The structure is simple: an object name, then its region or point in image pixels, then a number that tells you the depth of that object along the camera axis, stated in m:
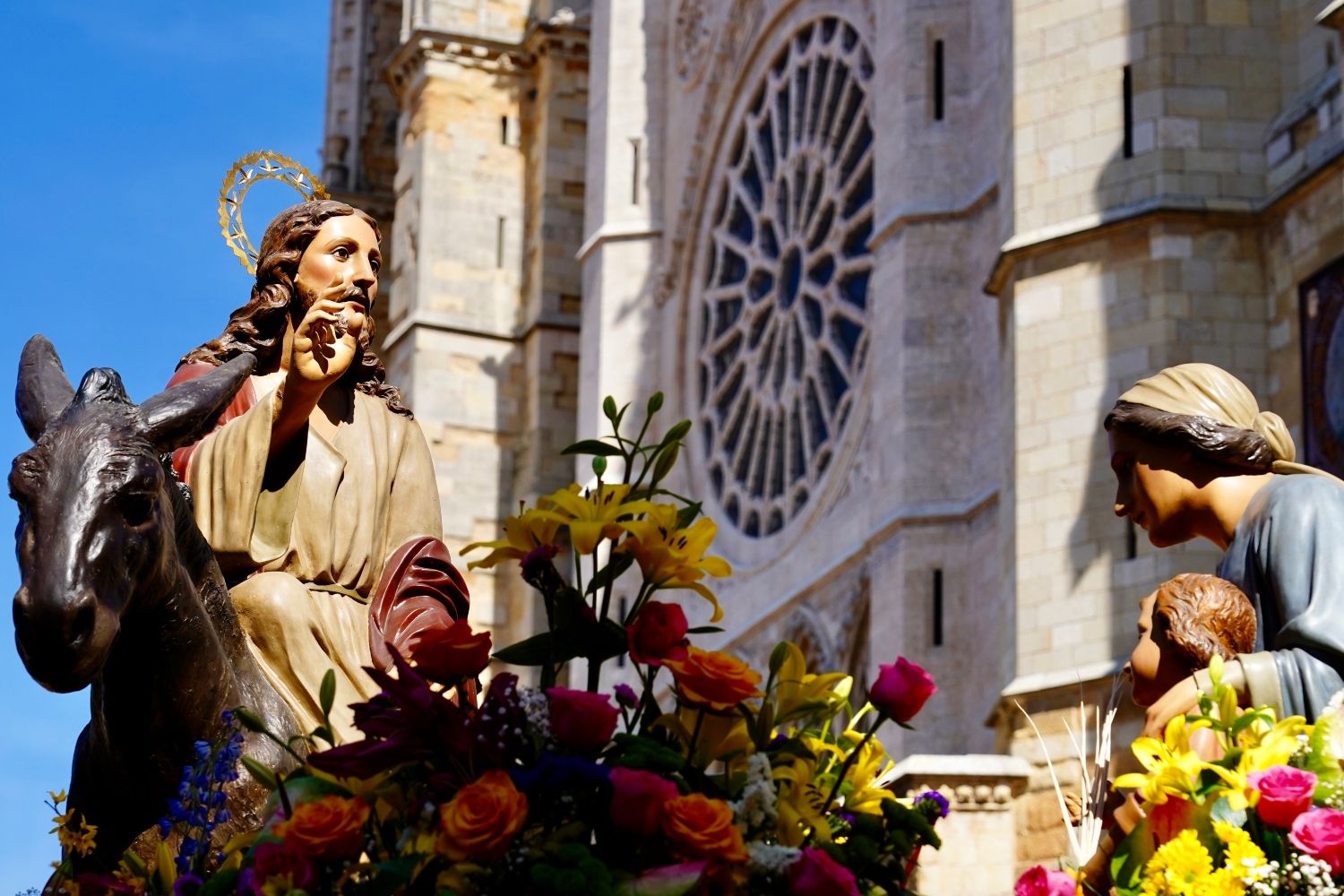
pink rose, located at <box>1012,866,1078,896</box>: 3.18
